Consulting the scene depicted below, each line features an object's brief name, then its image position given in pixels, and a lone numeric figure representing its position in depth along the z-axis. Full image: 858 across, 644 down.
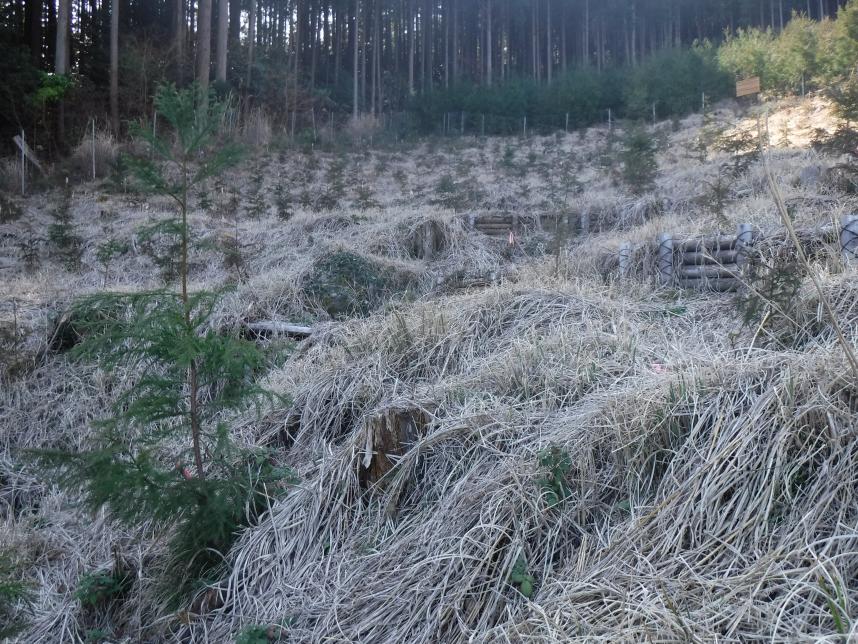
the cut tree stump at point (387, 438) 3.34
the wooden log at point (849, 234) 5.06
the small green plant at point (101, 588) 3.34
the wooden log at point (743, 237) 5.89
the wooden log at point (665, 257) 6.66
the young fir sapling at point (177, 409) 2.82
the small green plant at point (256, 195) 11.98
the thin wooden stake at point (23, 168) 13.55
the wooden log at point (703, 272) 6.02
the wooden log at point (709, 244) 6.39
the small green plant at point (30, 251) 9.12
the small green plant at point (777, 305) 3.52
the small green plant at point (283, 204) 11.66
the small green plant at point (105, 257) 7.14
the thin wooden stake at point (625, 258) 7.00
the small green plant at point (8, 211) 11.21
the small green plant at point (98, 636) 3.20
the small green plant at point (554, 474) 2.78
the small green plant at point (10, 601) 2.43
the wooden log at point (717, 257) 6.28
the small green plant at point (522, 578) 2.46
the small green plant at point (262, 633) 2.74
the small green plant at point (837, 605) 1.78
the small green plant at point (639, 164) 11.34
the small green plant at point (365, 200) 12.00
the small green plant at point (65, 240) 9.02
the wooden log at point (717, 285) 5.76
